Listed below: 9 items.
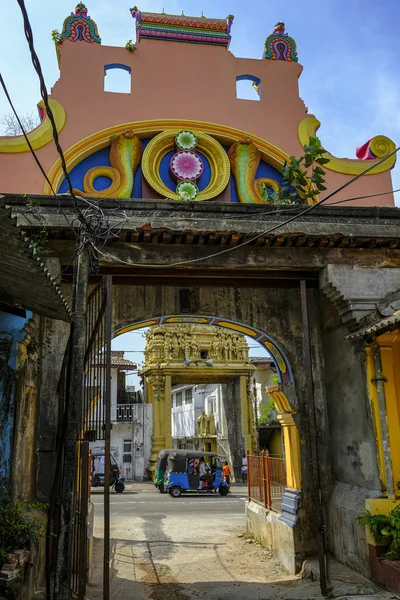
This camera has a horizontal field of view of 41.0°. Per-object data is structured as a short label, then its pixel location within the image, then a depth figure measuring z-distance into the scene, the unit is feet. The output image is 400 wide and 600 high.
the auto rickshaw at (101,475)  73.67
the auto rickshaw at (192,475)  70.08
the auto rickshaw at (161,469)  73.00
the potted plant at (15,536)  16.06
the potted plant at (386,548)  21.85
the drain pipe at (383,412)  24.20
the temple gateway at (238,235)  25.43
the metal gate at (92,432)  17.63
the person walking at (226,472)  72.19
